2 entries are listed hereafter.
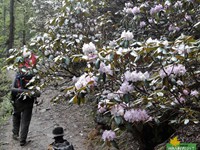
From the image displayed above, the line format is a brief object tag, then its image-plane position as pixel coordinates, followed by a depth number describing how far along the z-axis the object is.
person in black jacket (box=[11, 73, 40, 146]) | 6.36
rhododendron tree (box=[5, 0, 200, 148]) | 2.79
